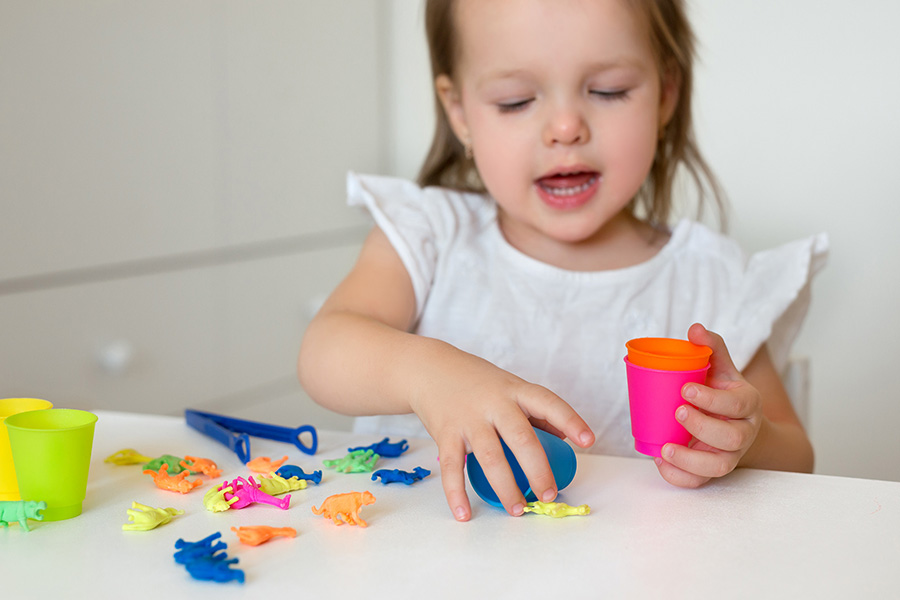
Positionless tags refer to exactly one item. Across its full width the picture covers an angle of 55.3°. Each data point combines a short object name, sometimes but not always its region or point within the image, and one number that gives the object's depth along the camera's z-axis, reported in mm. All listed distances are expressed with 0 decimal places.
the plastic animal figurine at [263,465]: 678
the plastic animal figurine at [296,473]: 646
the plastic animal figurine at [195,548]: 490
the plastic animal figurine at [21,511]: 542
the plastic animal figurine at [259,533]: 520
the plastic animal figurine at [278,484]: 612
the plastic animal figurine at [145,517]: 542
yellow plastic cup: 574
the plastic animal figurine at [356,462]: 674
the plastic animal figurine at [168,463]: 661
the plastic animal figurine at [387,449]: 722
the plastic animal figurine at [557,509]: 574
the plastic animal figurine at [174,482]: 616
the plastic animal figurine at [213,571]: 468
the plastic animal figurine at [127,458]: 688
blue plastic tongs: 726
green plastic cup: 552
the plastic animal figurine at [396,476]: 637
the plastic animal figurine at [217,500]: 580
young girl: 991
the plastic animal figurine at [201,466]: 663
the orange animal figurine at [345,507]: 555
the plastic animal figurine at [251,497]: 587
